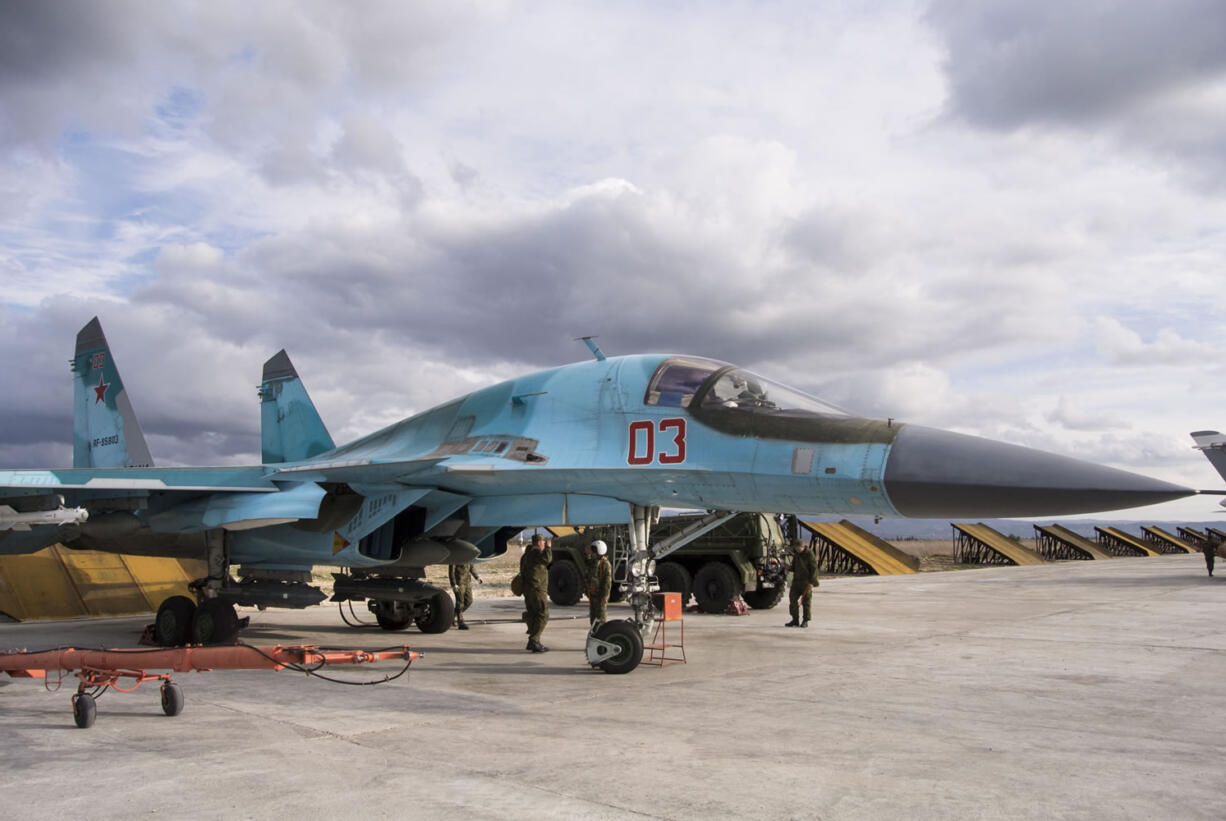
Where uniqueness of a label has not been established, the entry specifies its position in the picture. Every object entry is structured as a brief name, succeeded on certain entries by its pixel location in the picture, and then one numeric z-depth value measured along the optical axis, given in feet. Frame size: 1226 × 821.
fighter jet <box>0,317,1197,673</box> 22.09
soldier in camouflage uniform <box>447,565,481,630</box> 41.29
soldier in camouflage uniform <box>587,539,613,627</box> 29.25
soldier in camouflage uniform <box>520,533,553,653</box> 31.68
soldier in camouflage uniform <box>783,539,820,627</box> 41.70
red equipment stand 28.02
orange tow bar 19.54
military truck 50.75
